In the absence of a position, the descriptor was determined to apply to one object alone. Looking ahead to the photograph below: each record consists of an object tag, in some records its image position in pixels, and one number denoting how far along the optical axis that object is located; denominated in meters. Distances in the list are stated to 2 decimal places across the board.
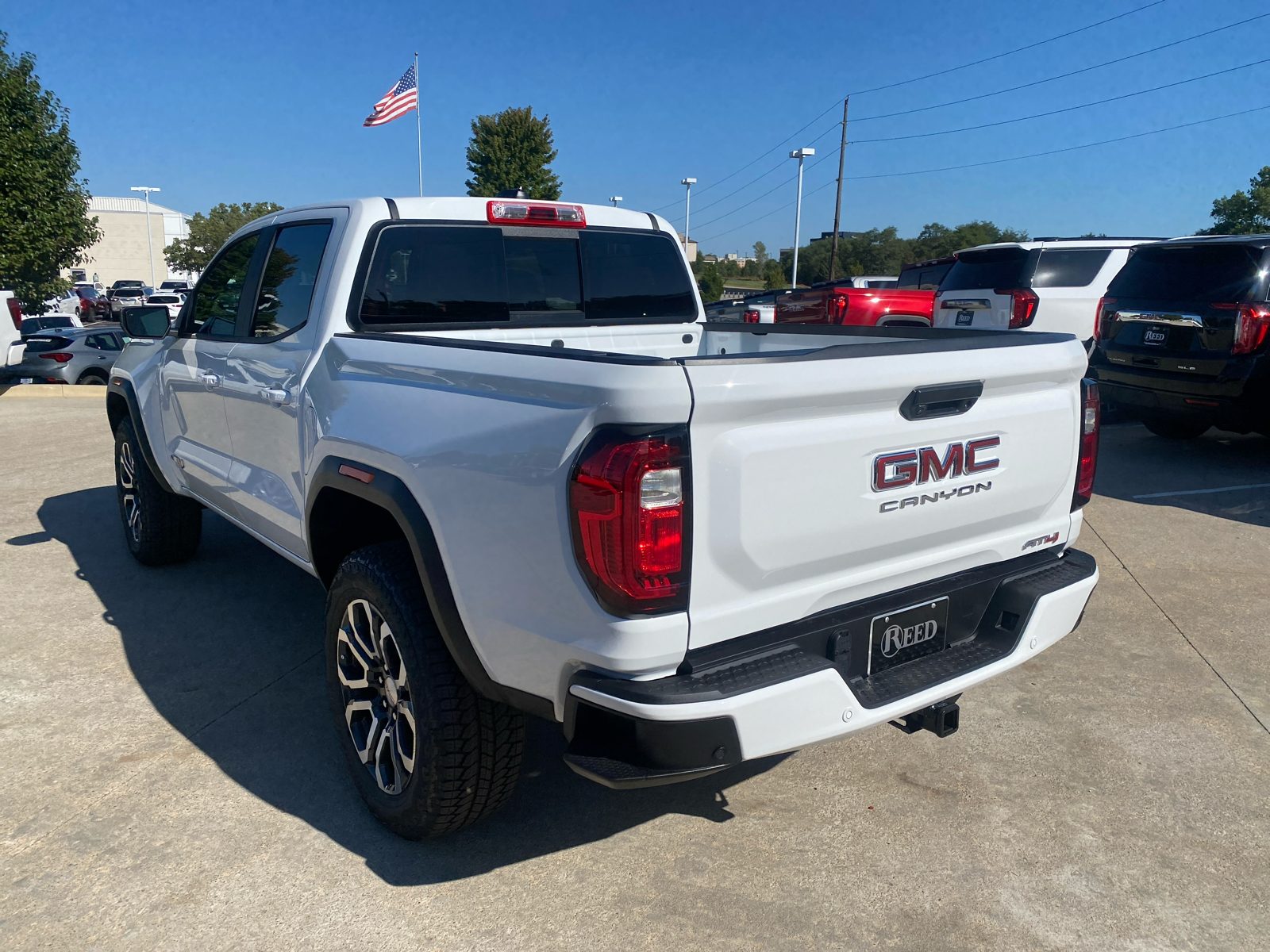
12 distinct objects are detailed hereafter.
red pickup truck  10.88
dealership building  87.56
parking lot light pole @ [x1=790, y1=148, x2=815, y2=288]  45.84
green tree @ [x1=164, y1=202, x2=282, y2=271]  67.06
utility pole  43.00
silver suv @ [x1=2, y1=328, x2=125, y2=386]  15.21
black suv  7.30
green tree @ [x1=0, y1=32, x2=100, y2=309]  19.58
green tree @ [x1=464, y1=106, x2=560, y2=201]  41.81
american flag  19.72
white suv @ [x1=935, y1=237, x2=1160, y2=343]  10.43
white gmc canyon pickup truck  2.06
